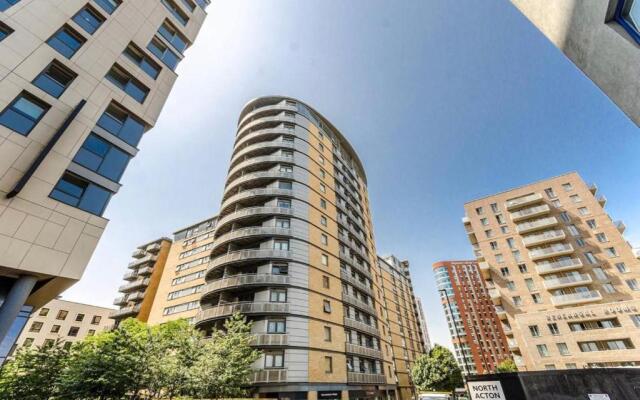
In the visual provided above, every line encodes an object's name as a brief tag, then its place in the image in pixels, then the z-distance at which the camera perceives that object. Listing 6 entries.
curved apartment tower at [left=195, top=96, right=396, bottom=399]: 22.48
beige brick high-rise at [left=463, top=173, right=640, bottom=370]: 31.05
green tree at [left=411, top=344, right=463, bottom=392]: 38.31
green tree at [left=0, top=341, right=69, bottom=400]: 11.30
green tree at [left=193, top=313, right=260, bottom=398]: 16.39
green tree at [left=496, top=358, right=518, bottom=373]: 40.75
